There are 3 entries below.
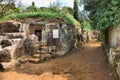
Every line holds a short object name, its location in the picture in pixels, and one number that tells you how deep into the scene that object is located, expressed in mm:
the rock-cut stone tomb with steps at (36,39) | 5458
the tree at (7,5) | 4724
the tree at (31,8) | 8399
